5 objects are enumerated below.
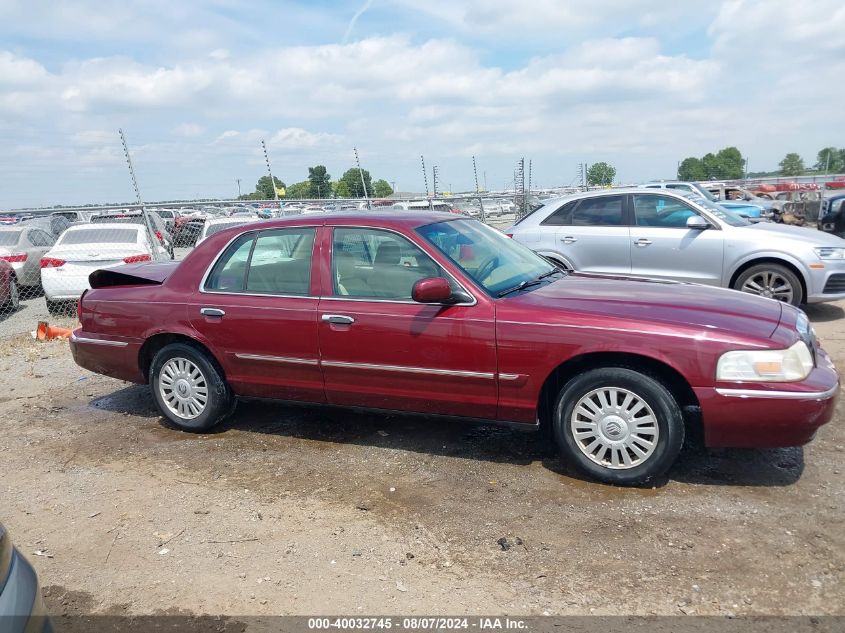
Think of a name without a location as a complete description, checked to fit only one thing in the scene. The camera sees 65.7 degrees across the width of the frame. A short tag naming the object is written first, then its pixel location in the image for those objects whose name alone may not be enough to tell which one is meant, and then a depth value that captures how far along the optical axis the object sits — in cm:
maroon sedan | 362
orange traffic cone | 893
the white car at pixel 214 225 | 1158
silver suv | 763
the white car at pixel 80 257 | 1034
